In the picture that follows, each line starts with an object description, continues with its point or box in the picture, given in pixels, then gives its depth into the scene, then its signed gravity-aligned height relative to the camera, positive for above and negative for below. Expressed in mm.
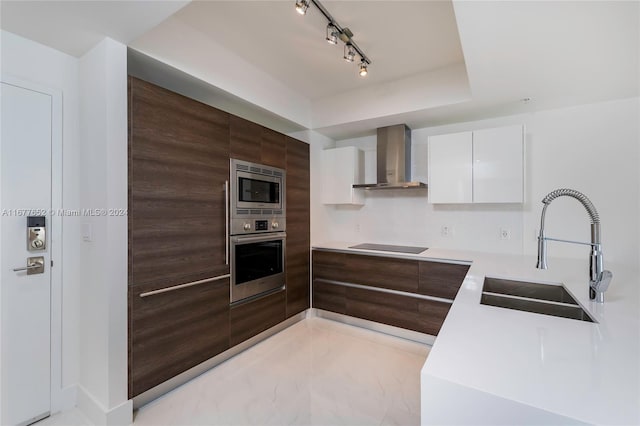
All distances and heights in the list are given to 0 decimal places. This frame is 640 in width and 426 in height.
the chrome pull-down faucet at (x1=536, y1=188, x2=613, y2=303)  1245 -195
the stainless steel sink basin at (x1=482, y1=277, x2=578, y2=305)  1599 -462
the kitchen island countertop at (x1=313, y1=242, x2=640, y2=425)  601 -401
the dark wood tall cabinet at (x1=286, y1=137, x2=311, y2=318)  3107 -173
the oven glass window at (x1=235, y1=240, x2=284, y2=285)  2510 -460
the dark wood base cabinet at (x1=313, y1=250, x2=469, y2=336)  2641 -771
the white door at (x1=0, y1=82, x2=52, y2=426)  1636 -289
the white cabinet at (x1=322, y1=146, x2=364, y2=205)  3496 +462
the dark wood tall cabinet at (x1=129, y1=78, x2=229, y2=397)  1813 -158
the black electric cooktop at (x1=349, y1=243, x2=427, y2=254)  3014 -414
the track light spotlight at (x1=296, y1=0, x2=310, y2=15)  1625 +1177
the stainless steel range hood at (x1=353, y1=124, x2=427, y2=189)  3188 +612
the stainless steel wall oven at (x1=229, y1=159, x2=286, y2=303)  2455 -167
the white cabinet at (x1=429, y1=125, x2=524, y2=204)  2596 +434
